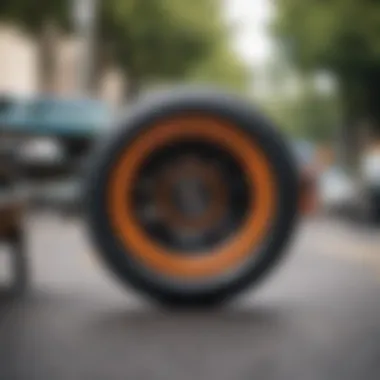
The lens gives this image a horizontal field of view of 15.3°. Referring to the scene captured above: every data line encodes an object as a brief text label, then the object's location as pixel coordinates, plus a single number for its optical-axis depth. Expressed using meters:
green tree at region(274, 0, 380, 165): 35.47
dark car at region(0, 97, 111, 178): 12.58
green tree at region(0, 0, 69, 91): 31.30
